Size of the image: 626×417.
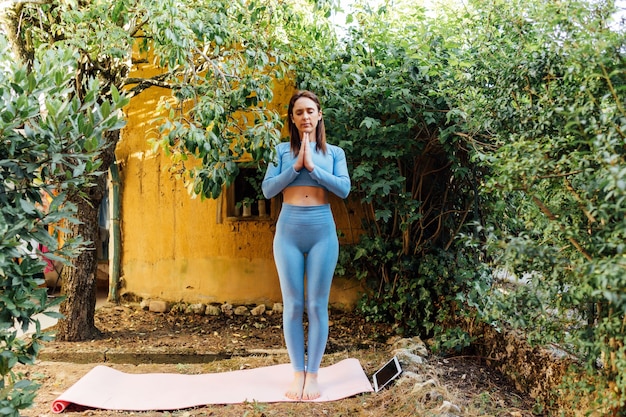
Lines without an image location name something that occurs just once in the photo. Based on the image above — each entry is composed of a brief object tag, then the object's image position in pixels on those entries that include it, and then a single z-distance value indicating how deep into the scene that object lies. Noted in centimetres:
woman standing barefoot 393
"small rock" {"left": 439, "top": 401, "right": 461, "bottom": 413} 335
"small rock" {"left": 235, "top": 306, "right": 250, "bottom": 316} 629
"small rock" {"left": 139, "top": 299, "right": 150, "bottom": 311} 650
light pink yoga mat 384
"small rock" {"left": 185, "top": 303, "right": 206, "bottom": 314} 637
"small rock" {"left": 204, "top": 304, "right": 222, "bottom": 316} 632
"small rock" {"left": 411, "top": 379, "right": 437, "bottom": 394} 366
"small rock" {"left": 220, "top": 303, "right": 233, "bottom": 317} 631
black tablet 400
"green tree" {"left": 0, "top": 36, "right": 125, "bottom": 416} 224
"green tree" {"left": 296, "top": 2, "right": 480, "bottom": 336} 493
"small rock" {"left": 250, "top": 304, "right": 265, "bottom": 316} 625
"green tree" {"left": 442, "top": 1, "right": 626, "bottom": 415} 243
